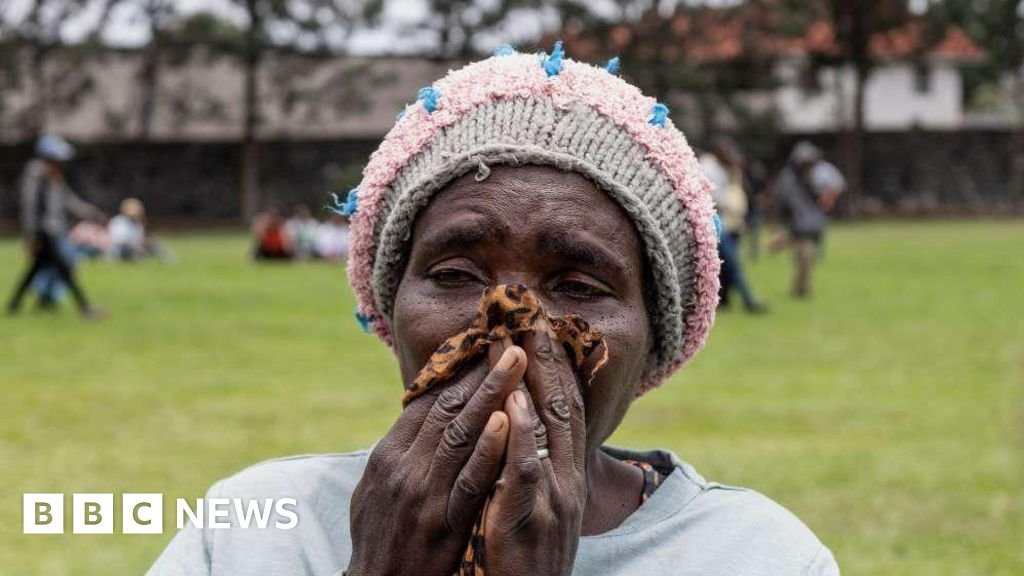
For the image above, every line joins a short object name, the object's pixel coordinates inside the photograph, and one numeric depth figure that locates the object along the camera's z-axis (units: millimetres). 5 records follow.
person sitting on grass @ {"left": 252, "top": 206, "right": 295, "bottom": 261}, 26312
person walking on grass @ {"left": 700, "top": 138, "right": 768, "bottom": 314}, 15445
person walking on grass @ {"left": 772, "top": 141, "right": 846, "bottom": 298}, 16906
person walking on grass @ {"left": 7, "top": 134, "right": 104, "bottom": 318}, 15688
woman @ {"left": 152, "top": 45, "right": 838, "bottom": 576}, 2209
